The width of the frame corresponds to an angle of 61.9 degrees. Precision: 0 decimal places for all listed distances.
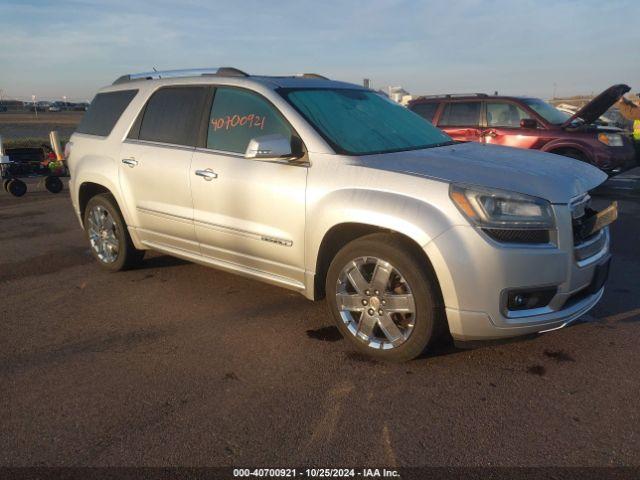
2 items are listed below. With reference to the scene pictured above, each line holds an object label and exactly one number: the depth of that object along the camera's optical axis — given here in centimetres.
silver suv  297
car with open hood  918
